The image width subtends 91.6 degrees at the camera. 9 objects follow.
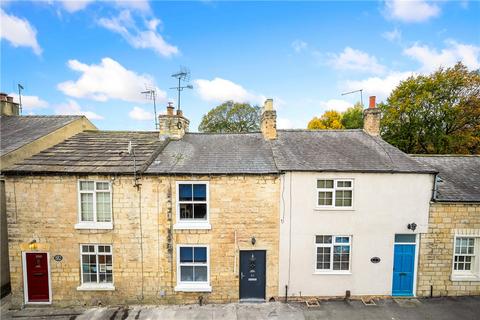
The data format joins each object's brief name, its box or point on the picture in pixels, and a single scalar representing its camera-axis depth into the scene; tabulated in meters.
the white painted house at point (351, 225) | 10.01
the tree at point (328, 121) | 37.67
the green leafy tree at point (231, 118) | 37.03
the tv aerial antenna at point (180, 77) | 14.20
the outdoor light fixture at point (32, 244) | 9.57
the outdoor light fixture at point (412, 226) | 10.02
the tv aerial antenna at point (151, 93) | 15.70
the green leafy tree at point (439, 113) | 21.67
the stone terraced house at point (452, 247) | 10.11
